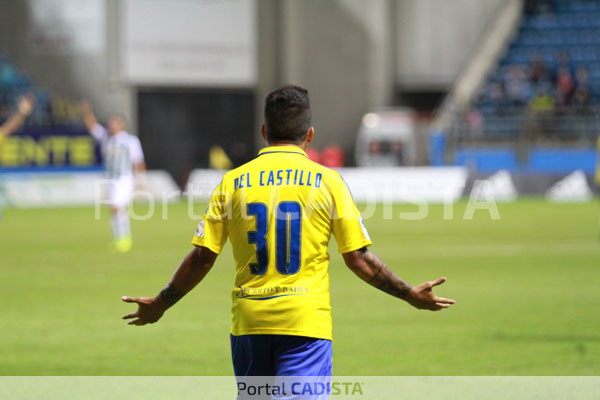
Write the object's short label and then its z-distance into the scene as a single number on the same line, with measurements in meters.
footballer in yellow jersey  8.76
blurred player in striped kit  38.62
